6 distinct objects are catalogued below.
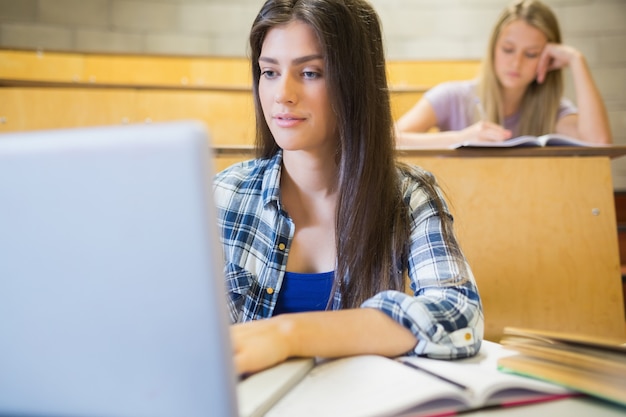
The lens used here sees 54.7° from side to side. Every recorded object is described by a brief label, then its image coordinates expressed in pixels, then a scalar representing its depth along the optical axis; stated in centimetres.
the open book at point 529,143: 146
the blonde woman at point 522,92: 208
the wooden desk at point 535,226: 148
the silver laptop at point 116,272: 32
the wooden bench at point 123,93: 218
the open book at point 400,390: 44
